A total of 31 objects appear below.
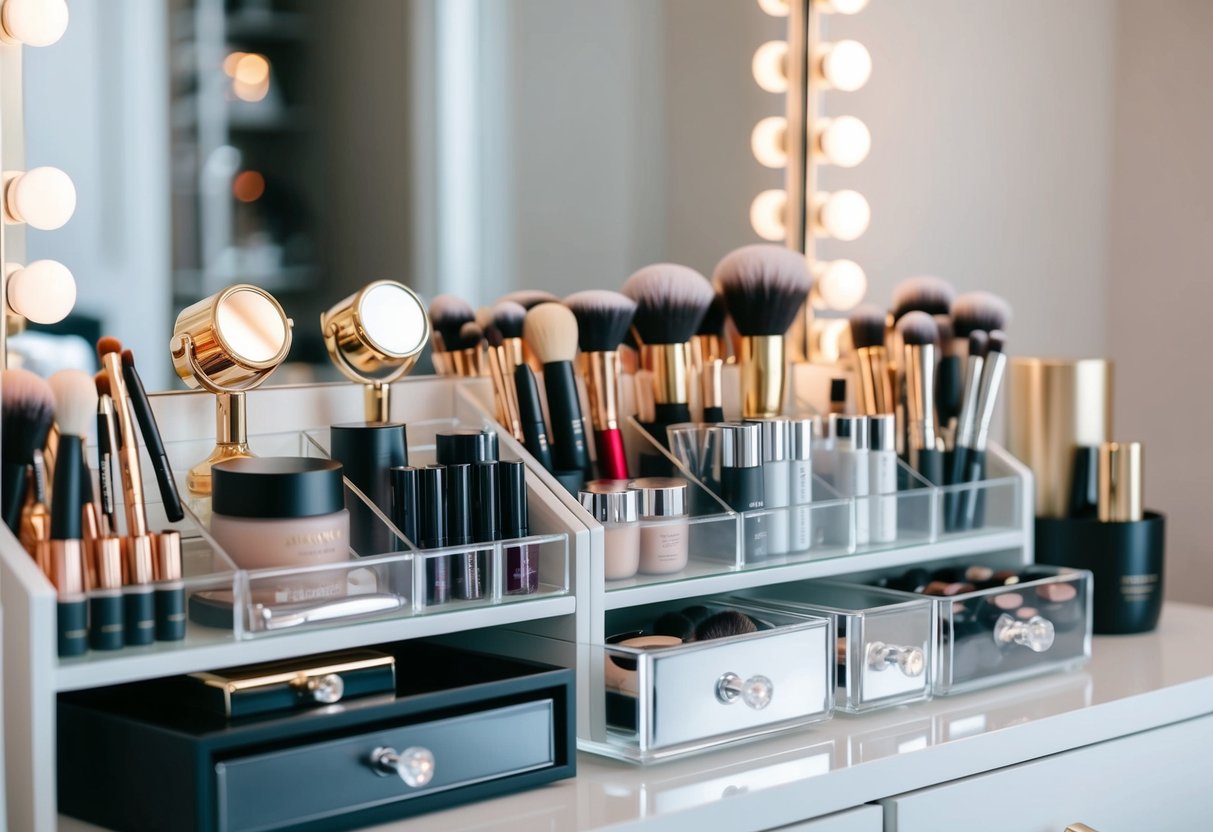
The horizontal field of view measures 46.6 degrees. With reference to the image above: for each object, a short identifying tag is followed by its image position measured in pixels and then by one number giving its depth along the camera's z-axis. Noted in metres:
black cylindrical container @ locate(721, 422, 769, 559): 0.98
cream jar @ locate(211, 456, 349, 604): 0.76
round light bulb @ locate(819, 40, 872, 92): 1.31
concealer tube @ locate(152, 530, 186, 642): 0.73
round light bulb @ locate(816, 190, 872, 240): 1.31
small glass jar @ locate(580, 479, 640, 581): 0.91
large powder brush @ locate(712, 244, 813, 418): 1.06
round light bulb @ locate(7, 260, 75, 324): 0.87
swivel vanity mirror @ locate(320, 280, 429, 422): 0.93
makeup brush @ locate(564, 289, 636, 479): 1.01
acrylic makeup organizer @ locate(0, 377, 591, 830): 0.69
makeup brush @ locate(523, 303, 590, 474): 0.98
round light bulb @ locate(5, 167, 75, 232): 0.86
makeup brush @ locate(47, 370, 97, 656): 0.70
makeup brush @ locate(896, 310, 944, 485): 1.14
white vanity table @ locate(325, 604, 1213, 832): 0.77
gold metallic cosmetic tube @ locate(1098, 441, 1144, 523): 1.19
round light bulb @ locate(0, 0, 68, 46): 0.86
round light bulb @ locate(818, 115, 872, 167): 1.31
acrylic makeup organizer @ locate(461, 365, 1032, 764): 0.85
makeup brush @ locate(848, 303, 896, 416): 1.17
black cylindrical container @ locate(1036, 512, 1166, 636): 1.17
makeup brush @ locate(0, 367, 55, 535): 0.74
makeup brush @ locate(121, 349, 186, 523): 0.80
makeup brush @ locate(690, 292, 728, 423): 1.09
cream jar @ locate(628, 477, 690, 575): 0.93
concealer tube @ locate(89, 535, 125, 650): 0.71
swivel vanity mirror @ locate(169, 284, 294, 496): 0.85
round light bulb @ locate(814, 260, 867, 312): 1.32
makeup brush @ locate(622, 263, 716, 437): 1.05
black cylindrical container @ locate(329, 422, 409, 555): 0.86
